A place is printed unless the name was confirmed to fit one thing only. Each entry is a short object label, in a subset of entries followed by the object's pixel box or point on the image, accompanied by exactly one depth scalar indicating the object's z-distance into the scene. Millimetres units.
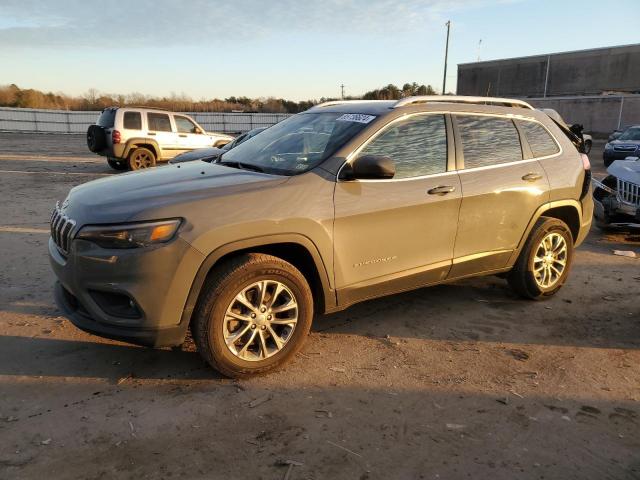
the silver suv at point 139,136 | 13453
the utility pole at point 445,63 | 42969
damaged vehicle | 7203
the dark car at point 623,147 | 17750
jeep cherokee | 3020
